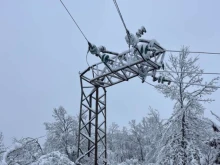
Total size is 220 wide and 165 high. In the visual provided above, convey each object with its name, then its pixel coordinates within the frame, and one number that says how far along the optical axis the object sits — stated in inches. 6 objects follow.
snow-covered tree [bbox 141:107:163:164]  517.7
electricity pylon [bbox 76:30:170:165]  257.6
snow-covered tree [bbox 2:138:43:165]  317.1
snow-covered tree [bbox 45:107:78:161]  927.7
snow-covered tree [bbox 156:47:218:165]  442.3
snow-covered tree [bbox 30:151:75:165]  294.5
